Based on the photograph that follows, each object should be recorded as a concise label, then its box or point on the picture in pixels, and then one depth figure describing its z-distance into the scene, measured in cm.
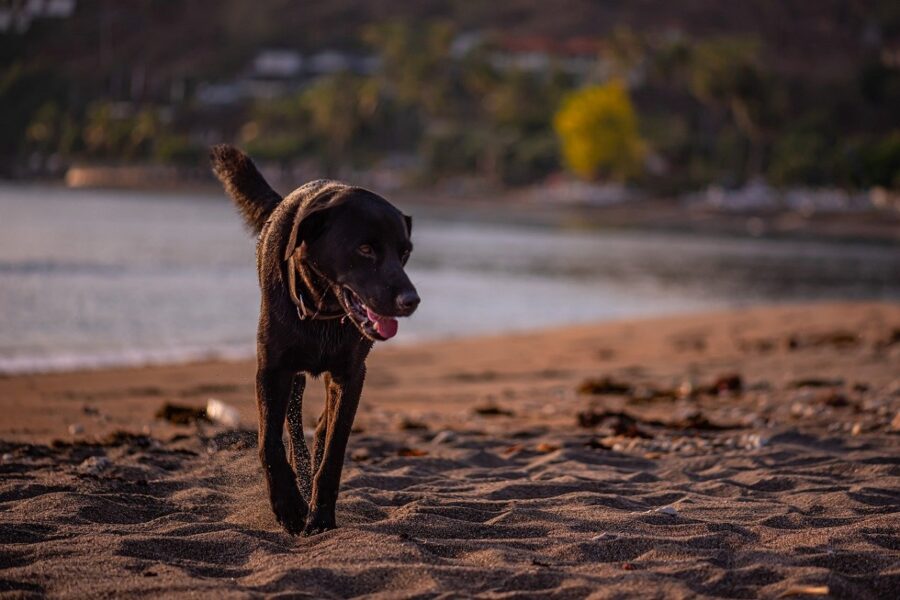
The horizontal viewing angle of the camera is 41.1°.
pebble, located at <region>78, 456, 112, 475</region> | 686
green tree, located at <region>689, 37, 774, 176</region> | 11988
